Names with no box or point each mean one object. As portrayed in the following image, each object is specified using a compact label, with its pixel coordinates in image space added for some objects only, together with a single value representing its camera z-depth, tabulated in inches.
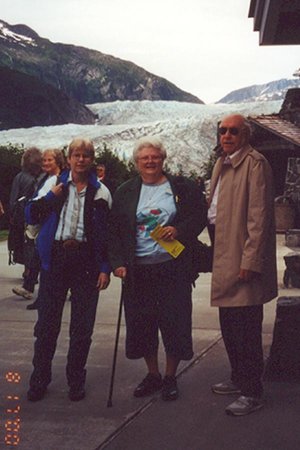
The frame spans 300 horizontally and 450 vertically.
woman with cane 214.1
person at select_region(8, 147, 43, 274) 370.0
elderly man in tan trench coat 201.8
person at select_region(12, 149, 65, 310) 230.5
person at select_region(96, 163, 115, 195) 454.0
